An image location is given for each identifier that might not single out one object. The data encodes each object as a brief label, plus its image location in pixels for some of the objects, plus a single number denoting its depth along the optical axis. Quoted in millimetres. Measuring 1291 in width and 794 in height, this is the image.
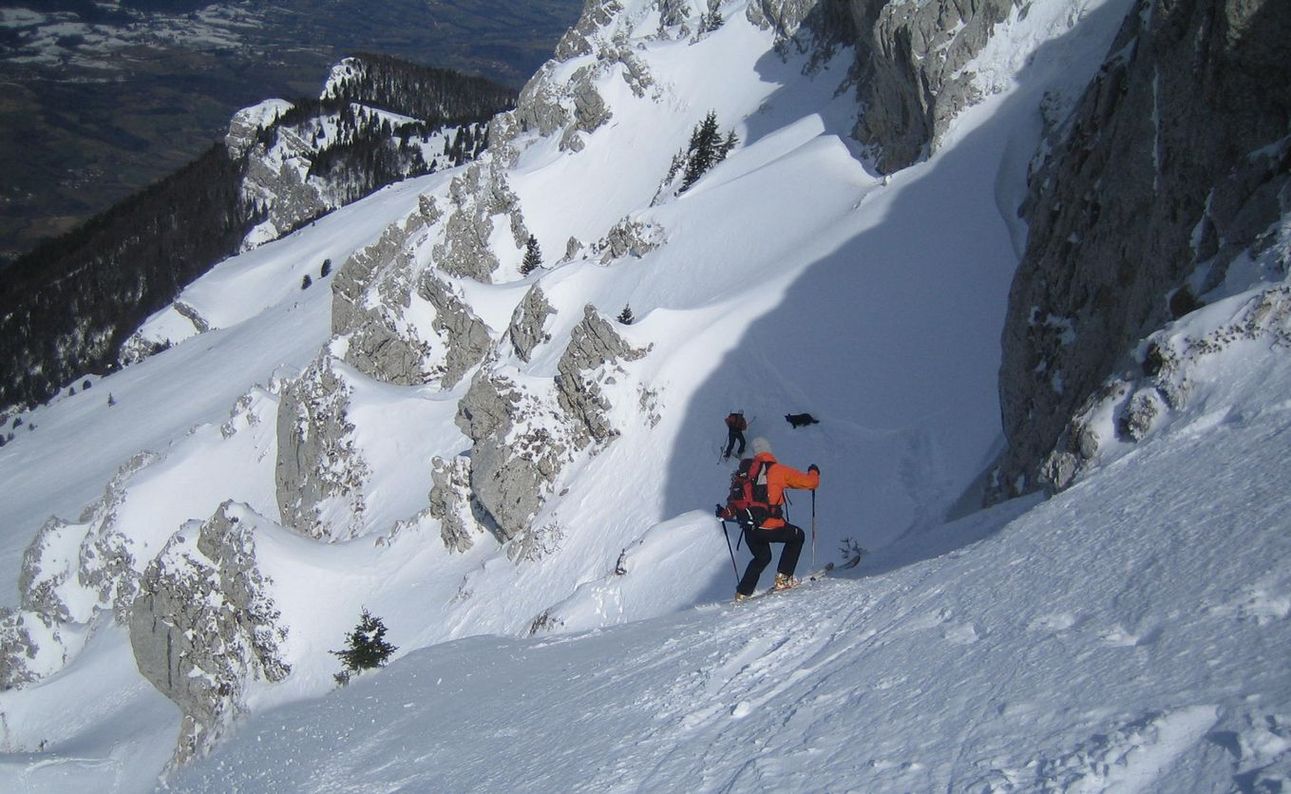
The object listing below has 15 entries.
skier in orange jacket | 10344
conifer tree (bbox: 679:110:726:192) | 43438
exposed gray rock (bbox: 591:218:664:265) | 35406
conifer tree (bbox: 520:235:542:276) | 48812
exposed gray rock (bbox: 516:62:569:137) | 55656
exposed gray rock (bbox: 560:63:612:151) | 53719
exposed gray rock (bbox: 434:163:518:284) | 50844
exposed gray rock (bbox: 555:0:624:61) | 71938
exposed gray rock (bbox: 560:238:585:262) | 45531
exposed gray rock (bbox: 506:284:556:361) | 34438
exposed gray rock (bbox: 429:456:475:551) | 28359
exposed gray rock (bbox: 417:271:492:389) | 41031
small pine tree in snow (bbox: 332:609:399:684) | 18780
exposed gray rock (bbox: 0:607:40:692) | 40906
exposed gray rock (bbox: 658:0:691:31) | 64688
